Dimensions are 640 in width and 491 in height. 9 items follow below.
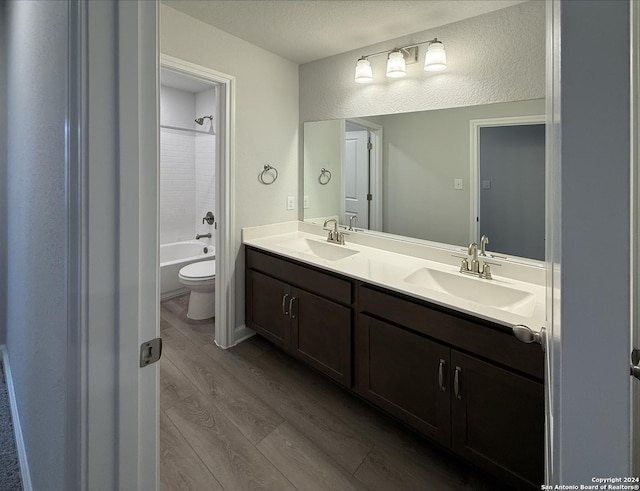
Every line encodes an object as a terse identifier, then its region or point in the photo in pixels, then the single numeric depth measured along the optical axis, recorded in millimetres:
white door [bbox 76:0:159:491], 594
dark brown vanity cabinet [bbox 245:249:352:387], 1936
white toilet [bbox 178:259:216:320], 3053
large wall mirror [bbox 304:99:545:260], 1800
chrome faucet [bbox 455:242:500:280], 1830
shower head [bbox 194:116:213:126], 4038
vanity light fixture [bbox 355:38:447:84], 1993
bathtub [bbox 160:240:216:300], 3625
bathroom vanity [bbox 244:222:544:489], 1283
